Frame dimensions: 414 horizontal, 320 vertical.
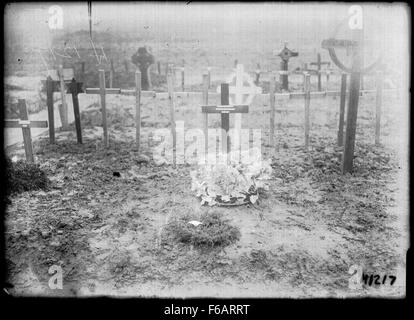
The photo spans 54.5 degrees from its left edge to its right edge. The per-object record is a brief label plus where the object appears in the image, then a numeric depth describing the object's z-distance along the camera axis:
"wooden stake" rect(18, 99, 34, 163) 7.63
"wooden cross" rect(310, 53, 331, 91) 15.41
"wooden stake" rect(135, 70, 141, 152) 8.70
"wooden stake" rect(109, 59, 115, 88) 15.29
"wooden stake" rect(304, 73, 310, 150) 8.94
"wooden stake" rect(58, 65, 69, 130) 9.79
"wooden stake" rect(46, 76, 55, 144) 9.30
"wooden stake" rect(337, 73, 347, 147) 8.63
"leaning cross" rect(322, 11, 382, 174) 7.20
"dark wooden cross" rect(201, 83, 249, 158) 8.27
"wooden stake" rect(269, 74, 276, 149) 9.08
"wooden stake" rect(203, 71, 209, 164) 8.31
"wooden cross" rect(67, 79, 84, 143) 9.21
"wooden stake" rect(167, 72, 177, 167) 8.68
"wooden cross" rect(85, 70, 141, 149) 8.85
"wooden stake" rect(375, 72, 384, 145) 8.94
